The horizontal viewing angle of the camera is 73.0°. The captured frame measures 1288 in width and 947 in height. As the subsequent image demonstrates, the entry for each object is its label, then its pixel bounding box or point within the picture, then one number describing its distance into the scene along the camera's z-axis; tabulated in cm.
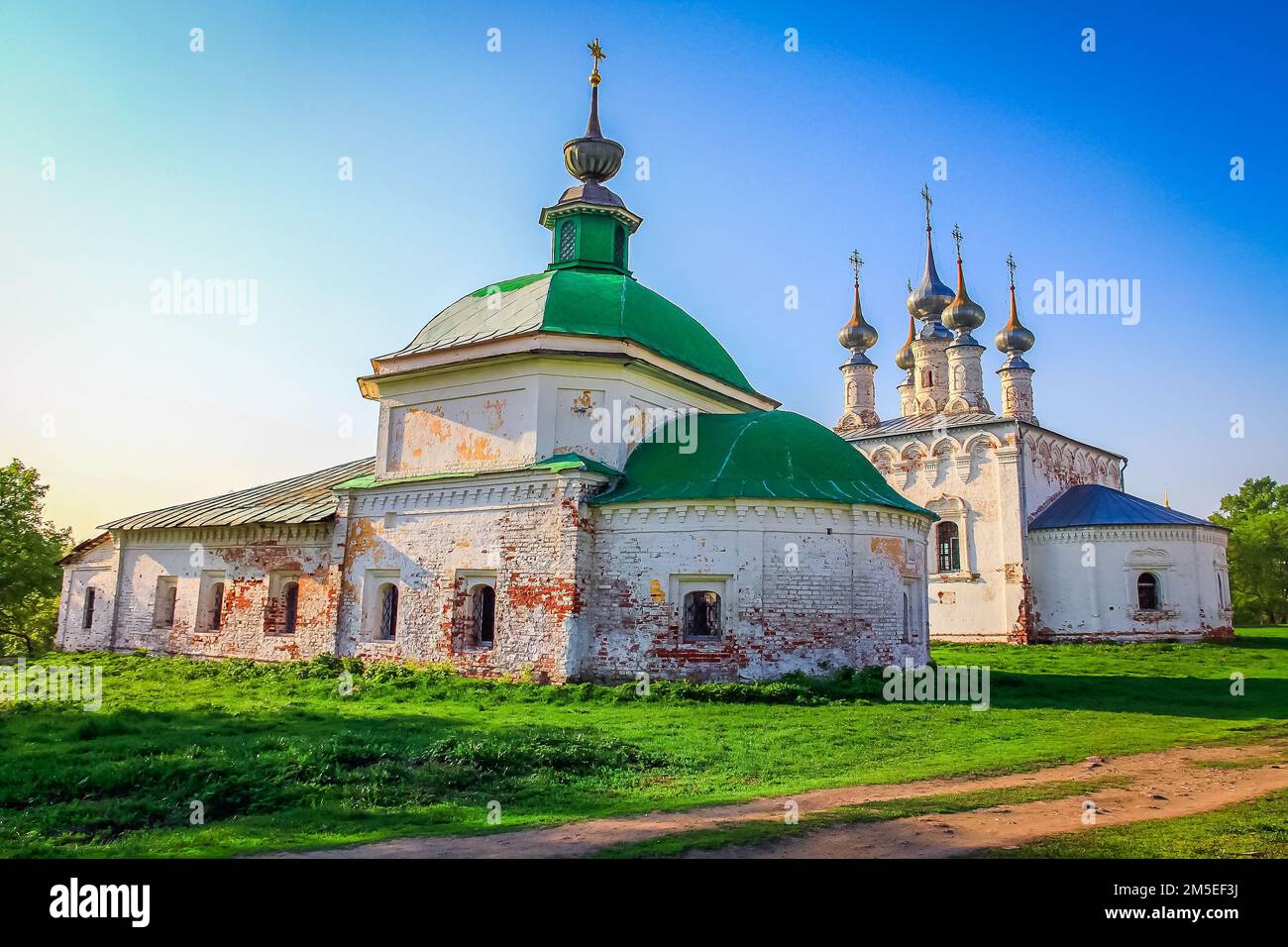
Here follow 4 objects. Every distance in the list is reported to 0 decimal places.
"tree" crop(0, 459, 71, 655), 2686
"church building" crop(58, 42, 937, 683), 1543
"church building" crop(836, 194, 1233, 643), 2708
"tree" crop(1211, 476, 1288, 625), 4662
